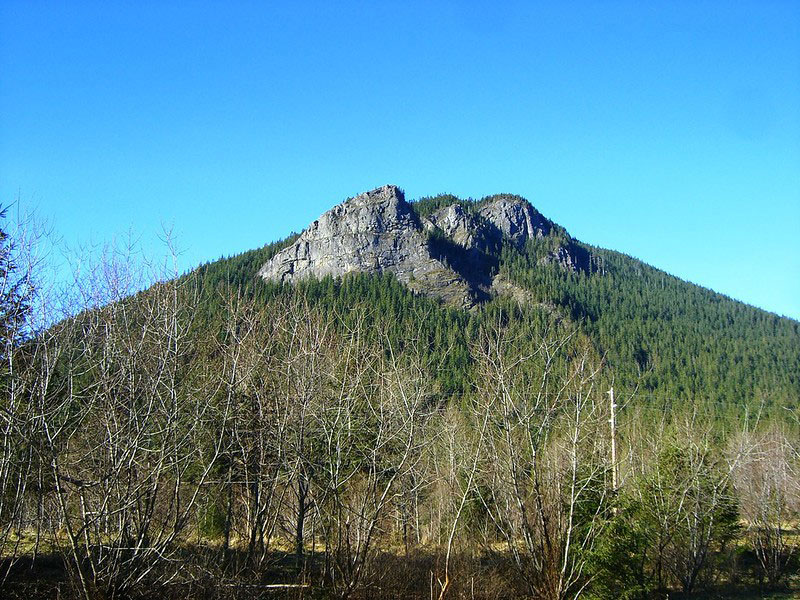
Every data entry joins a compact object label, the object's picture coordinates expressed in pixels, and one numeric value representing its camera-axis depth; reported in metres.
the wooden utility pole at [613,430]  13.58
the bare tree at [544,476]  10.92
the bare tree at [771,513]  20.66
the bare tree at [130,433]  7.85
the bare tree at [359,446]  9.77
